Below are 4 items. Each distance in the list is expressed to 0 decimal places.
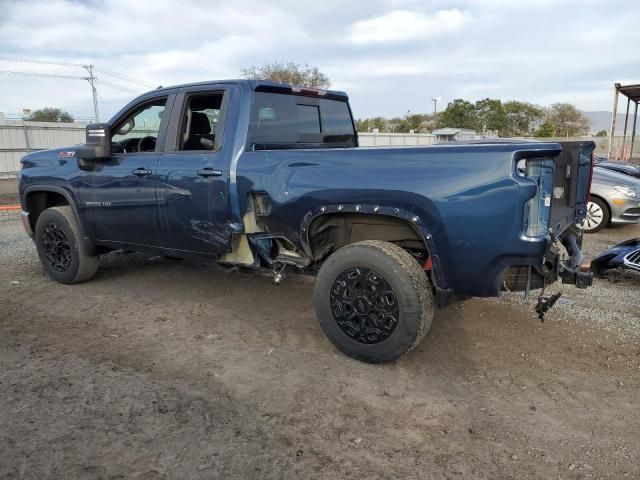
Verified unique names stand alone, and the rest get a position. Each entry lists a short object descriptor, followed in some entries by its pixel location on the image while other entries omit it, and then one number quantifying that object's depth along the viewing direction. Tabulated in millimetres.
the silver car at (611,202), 8430
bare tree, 30312
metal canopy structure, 15410
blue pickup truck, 3031
